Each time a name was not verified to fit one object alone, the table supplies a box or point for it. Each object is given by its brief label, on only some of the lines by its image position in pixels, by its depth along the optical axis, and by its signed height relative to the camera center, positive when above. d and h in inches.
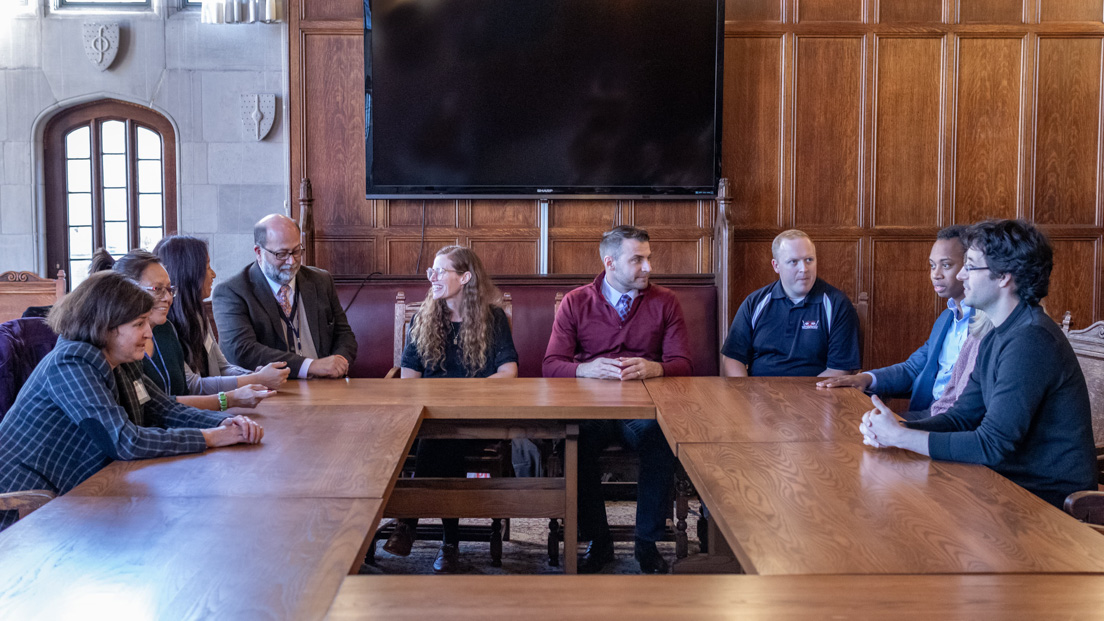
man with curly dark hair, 83.7 -13.3
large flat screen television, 210.1 +35.7
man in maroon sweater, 134.3 -14.2
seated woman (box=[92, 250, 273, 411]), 110.0 -12.5
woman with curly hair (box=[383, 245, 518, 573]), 144.3 -12.5
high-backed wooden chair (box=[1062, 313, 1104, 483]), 128.4 -16.4
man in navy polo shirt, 149.9 -12.7
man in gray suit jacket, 144.8 -10.4
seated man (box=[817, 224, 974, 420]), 130.6 -15.5
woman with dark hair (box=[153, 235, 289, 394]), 125.0 -9.6
